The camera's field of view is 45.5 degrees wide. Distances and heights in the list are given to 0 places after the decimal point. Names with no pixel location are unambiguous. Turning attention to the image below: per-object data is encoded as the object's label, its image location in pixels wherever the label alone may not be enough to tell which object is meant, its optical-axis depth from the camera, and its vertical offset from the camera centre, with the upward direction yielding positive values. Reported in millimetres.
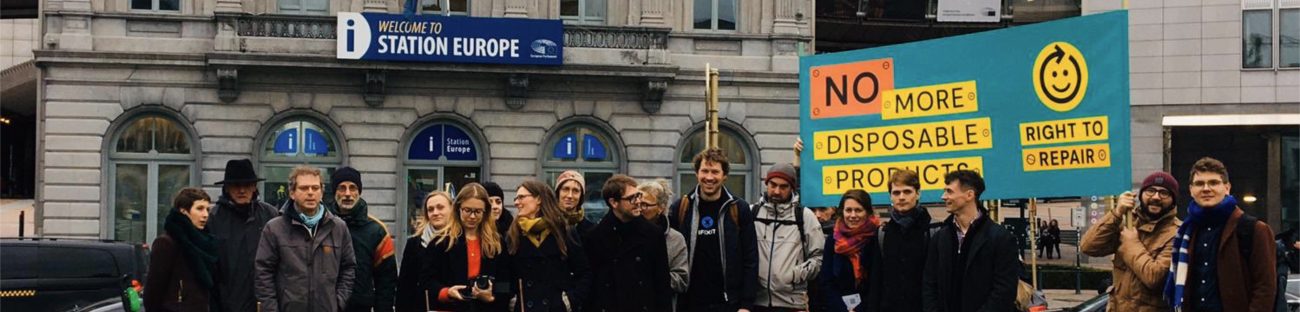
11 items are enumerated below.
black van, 18734 -1240
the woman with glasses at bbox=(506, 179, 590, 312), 11211 -589
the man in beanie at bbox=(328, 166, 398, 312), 11867 -617
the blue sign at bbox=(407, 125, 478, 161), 34219 +574
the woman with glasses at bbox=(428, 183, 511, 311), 11094 -631
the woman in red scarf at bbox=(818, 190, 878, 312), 11625 -614
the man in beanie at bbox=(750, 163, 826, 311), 11922 -583
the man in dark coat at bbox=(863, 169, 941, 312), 10961 -513
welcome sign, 33000 +2841
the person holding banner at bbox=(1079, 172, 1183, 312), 10797 -468
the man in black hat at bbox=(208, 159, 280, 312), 11609 -480
